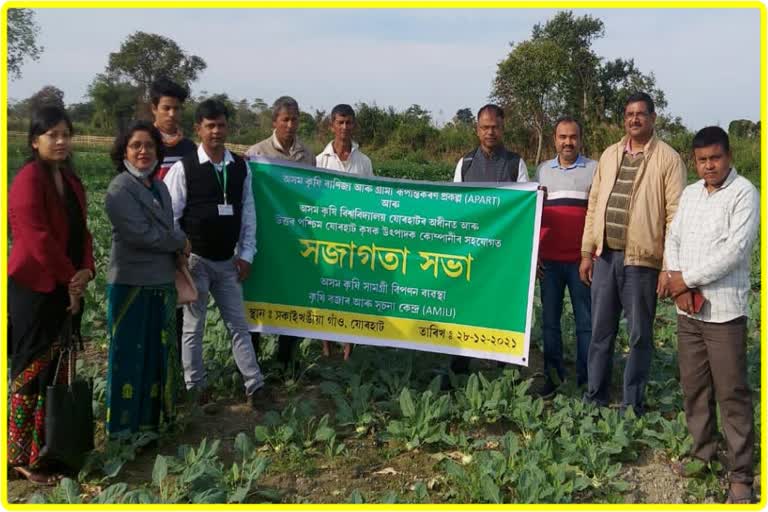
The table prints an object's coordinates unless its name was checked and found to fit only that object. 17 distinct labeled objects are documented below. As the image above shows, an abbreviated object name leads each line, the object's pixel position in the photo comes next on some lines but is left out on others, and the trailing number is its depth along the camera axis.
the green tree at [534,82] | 32.16
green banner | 5.20
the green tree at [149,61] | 55.25
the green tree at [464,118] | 38.03
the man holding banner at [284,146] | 5.32
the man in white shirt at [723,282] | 4.02
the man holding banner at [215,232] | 4.79
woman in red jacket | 3.98
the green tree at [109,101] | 45.22
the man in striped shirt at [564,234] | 5.19
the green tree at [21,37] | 42.31
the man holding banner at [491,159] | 5.22
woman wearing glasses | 4.26
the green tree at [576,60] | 33.59
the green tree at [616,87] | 34.88
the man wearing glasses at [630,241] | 4.64
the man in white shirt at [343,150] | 5.50
